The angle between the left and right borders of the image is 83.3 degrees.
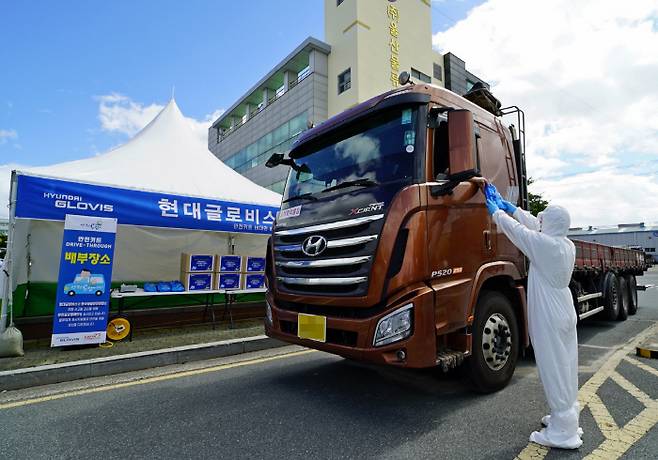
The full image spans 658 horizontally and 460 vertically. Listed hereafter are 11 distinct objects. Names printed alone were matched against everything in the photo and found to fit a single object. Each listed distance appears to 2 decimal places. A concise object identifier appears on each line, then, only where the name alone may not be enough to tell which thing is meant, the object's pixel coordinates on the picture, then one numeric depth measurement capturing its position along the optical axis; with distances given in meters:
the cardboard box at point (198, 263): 7.08
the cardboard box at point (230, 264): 7.40
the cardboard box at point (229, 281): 7.33
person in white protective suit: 2.50
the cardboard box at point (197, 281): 7.06
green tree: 22.16
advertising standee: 5.28
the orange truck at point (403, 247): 2.76
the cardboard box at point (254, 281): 7.71
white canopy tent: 6.04
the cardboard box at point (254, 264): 7.77
